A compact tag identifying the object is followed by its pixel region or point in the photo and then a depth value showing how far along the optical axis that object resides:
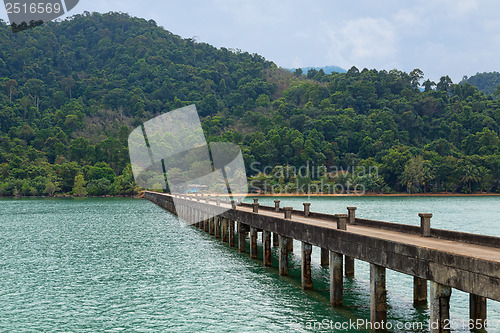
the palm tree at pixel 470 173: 135.50
